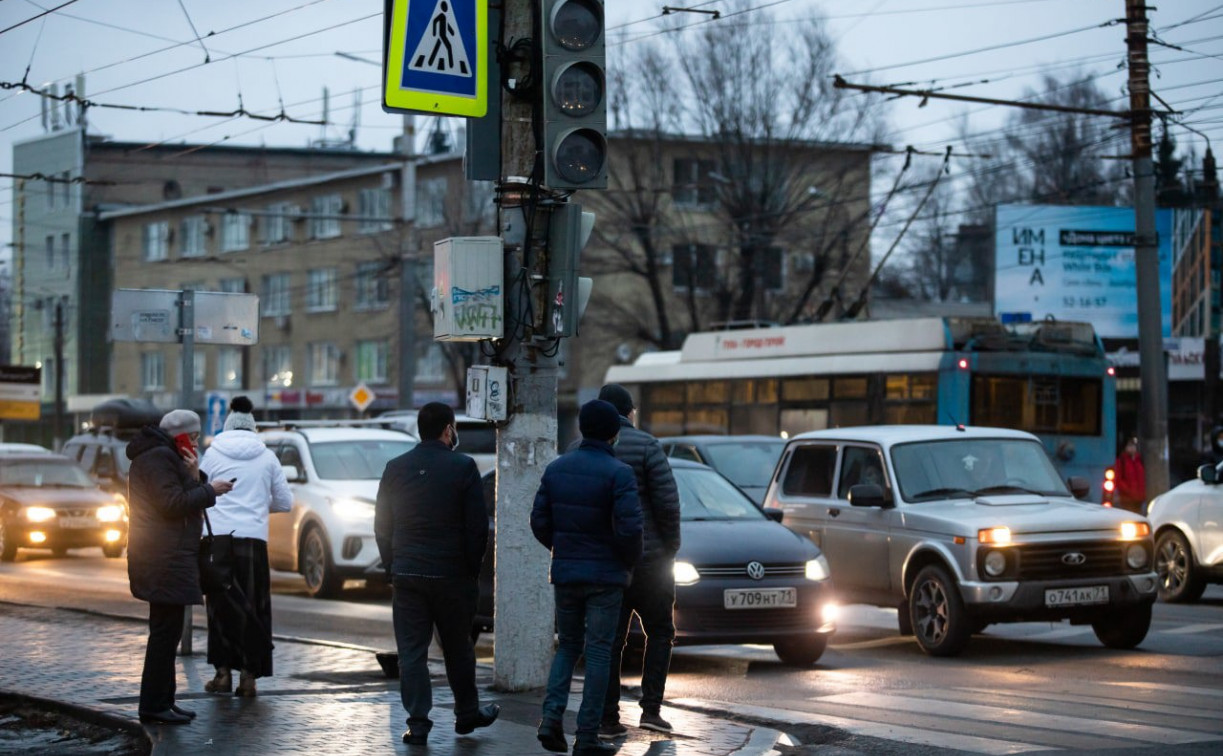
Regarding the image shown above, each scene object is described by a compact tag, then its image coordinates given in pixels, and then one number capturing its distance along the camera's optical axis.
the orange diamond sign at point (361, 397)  40.47
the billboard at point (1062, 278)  44.09
